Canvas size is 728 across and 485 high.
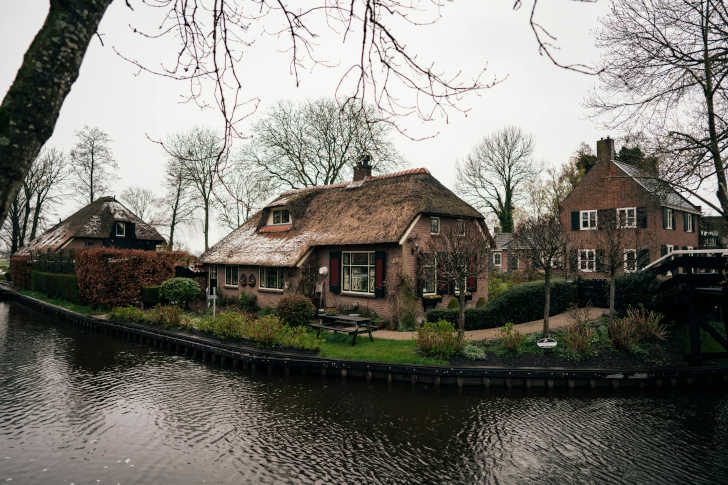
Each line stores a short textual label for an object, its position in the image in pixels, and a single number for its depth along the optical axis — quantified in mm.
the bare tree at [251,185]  34209
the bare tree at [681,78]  11375
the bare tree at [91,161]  40781
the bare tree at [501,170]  38531
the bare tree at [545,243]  13984
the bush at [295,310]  16078
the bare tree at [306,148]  32625
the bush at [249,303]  20889
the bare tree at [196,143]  33156
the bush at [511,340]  12430
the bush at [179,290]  20812
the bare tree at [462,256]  12961
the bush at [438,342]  12375
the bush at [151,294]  22172
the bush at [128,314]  19438
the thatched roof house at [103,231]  34812
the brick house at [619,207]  26875
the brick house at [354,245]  17203
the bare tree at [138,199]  54719
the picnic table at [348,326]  14263
